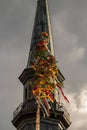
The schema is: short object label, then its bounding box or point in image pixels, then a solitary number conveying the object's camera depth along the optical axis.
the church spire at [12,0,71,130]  68.38
